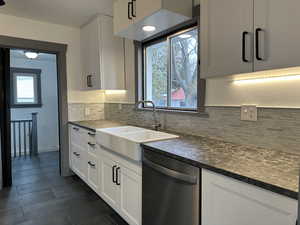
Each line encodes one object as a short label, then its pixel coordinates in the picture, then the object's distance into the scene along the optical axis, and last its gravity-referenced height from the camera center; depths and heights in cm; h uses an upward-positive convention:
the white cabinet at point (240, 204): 80 -44
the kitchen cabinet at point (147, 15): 167 +80
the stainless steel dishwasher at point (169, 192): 116 -54
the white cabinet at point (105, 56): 280 +71
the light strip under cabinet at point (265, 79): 127 +18
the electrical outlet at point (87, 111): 339 -8
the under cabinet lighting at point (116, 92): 303 +22
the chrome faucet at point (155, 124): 225 -20
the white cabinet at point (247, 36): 101 +40
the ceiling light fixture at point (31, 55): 368 +94
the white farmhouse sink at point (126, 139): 160 -30
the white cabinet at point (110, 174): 168 -70
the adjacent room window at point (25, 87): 467 +45
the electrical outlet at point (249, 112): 147 -5
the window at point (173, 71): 209 +41
